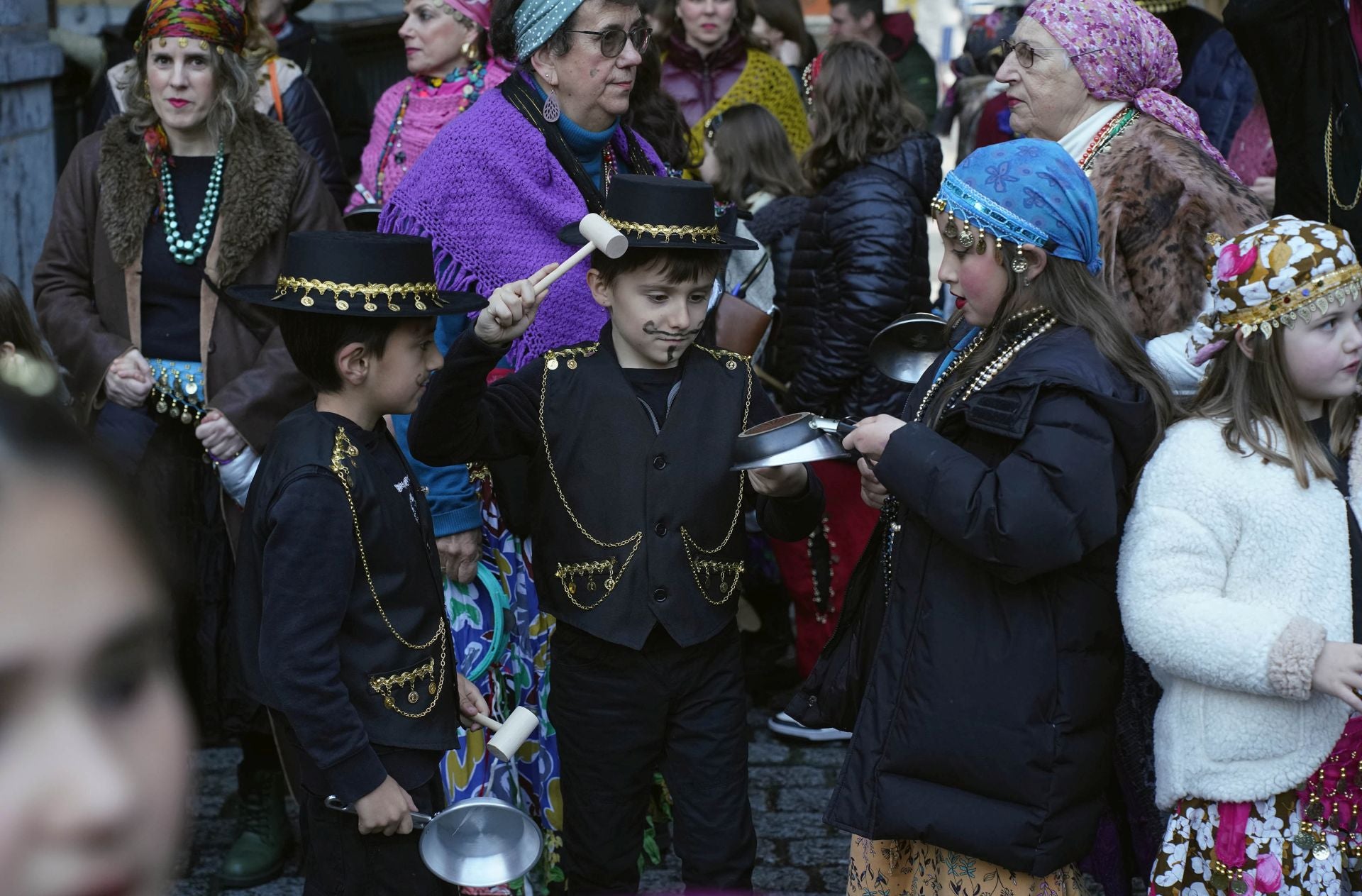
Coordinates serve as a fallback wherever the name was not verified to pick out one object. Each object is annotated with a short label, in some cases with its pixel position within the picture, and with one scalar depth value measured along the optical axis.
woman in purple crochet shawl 3.42
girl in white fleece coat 2.64
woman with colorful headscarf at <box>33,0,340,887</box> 3.89
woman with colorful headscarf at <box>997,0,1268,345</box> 3.14
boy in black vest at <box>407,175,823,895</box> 3.05
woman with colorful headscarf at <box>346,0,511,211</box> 4.73
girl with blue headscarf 2.58
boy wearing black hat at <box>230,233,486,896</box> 2.70
